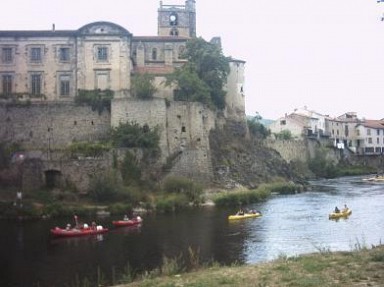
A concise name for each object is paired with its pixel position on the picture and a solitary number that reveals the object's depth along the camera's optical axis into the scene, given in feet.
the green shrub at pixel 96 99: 170.19
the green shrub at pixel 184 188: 154.51
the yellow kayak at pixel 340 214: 128.26
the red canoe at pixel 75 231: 109.24
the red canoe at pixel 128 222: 120.16
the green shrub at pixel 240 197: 157.58
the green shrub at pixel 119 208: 140.46
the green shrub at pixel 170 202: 144.53
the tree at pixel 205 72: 181.68
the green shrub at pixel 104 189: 145.89
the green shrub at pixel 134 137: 161.65
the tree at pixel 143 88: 170.30
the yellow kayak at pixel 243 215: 127.34
